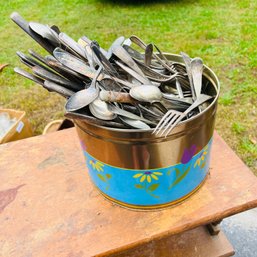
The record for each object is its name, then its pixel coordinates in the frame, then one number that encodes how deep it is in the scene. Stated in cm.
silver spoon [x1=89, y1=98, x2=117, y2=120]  55
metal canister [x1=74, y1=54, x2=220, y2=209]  56
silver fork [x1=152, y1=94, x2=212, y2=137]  53
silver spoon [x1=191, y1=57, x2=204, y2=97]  64
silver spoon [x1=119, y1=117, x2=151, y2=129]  56
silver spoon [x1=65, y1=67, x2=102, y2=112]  53
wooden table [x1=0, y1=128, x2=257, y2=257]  67
